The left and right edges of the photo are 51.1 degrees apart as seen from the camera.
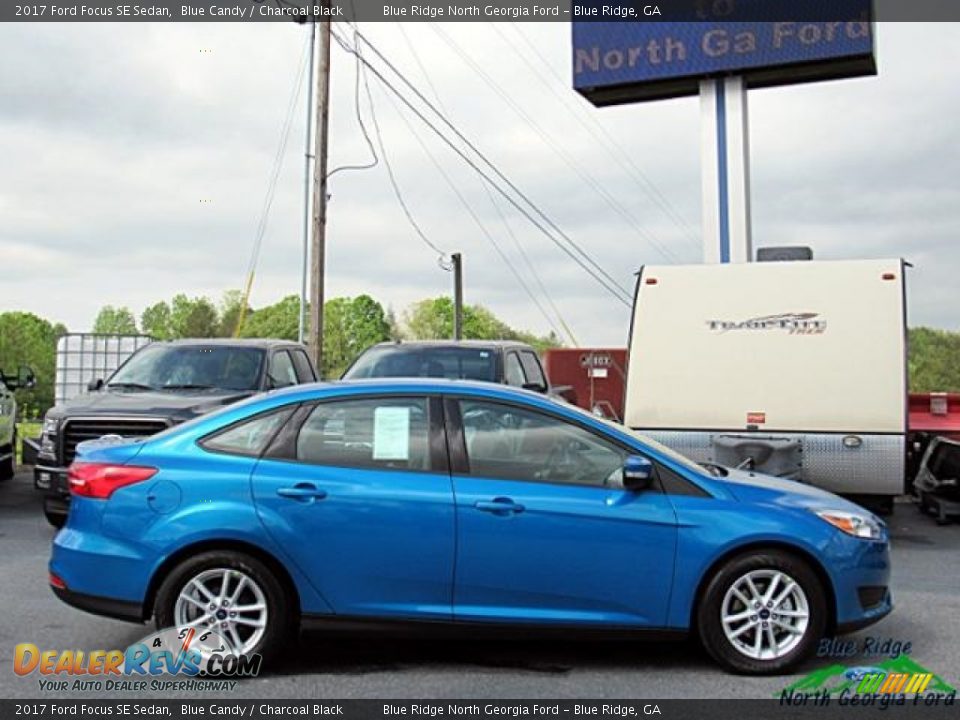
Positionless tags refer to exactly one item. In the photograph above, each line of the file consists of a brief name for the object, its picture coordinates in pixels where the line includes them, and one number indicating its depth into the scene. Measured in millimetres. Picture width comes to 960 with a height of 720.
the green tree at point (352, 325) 83650
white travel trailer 9305
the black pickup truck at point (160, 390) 9094
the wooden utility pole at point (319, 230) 17984
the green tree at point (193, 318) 90438
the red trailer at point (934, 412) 12297
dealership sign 19422
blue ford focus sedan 5047
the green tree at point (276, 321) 92688
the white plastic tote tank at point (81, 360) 22281
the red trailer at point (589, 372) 23406
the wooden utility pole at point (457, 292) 29838
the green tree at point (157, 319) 95938
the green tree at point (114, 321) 104994
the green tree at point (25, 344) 92250
